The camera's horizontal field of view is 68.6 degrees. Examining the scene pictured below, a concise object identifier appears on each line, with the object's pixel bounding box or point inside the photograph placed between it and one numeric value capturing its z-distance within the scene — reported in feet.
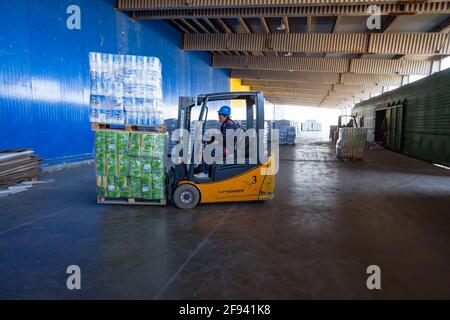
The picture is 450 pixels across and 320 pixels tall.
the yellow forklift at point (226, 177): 17.67
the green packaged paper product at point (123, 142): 17.60
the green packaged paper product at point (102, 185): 17.94
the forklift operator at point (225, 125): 17.25
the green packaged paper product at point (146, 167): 17.65
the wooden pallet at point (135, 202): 18.13
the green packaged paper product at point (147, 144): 17.57
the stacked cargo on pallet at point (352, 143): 43.16
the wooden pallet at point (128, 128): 17.65
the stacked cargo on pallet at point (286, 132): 76.95
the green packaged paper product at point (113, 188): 17.89
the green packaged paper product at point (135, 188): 17.83
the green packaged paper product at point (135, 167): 17.63
